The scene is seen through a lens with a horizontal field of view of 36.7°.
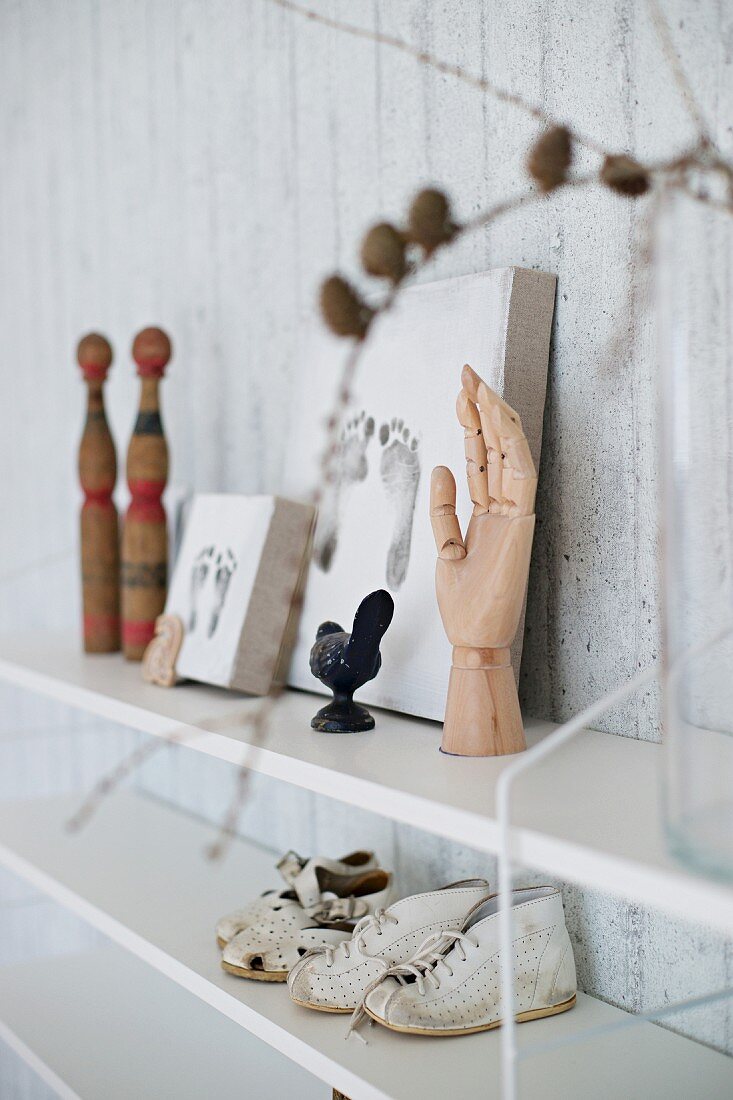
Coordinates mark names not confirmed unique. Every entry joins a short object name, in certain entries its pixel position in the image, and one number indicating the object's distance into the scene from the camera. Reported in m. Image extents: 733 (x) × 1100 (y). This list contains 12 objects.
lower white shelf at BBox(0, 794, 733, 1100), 0.91
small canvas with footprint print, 1.25
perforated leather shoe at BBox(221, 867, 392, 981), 1.13
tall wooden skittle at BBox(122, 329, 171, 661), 1.48
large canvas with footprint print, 1.04
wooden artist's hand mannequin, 0.88
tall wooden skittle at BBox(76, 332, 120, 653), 1.57
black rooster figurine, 1.01
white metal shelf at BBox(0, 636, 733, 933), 0.66
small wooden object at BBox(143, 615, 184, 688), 1.32
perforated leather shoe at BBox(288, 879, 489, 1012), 1.03
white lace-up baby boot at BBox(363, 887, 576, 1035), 0.97
